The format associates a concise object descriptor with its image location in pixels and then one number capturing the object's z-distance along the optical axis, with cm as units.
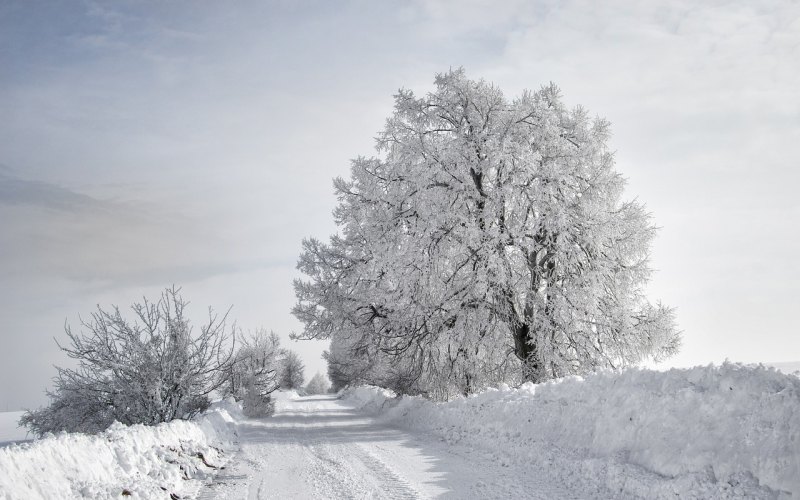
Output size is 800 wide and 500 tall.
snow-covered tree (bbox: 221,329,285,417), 2407
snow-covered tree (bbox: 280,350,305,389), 6643
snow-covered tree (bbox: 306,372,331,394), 8962
